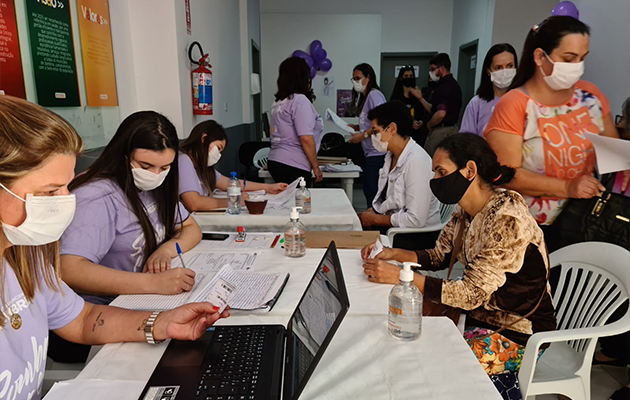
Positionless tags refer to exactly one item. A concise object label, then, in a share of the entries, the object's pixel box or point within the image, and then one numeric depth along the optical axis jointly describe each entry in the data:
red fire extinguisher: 3.16
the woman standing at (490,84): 3.03
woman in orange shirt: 1.83
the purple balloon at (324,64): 7.23
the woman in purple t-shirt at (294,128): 3.30
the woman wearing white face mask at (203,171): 2.34
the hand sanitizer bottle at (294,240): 1.62
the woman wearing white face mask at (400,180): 2.40
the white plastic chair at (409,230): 2.37
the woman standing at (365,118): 3.73
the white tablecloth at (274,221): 2.21
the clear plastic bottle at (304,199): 2.33
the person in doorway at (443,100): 4.97
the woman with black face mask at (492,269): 1.29
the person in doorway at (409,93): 5.57
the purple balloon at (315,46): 7.16
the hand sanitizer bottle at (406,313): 1.02
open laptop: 0.79
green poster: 1.75
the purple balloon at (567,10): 3.05
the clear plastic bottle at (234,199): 2.31
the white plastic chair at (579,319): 1.23
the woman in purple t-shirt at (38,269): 0.79
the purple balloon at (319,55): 7.16
